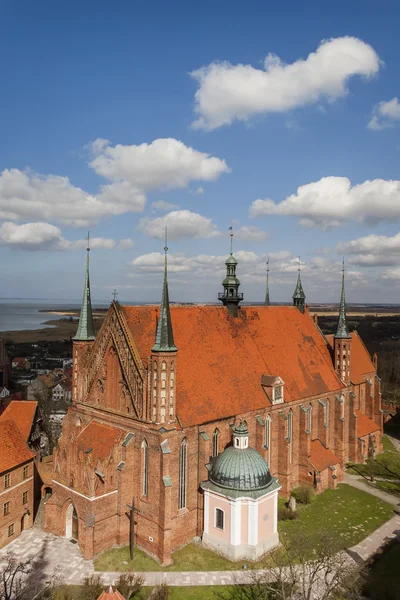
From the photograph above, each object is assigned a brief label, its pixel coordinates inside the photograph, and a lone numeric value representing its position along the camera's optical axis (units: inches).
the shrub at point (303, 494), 1498.5
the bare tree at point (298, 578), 944.9
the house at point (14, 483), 1282.0
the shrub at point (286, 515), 1393.9
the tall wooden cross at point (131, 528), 1190.9
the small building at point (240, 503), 1182.9
